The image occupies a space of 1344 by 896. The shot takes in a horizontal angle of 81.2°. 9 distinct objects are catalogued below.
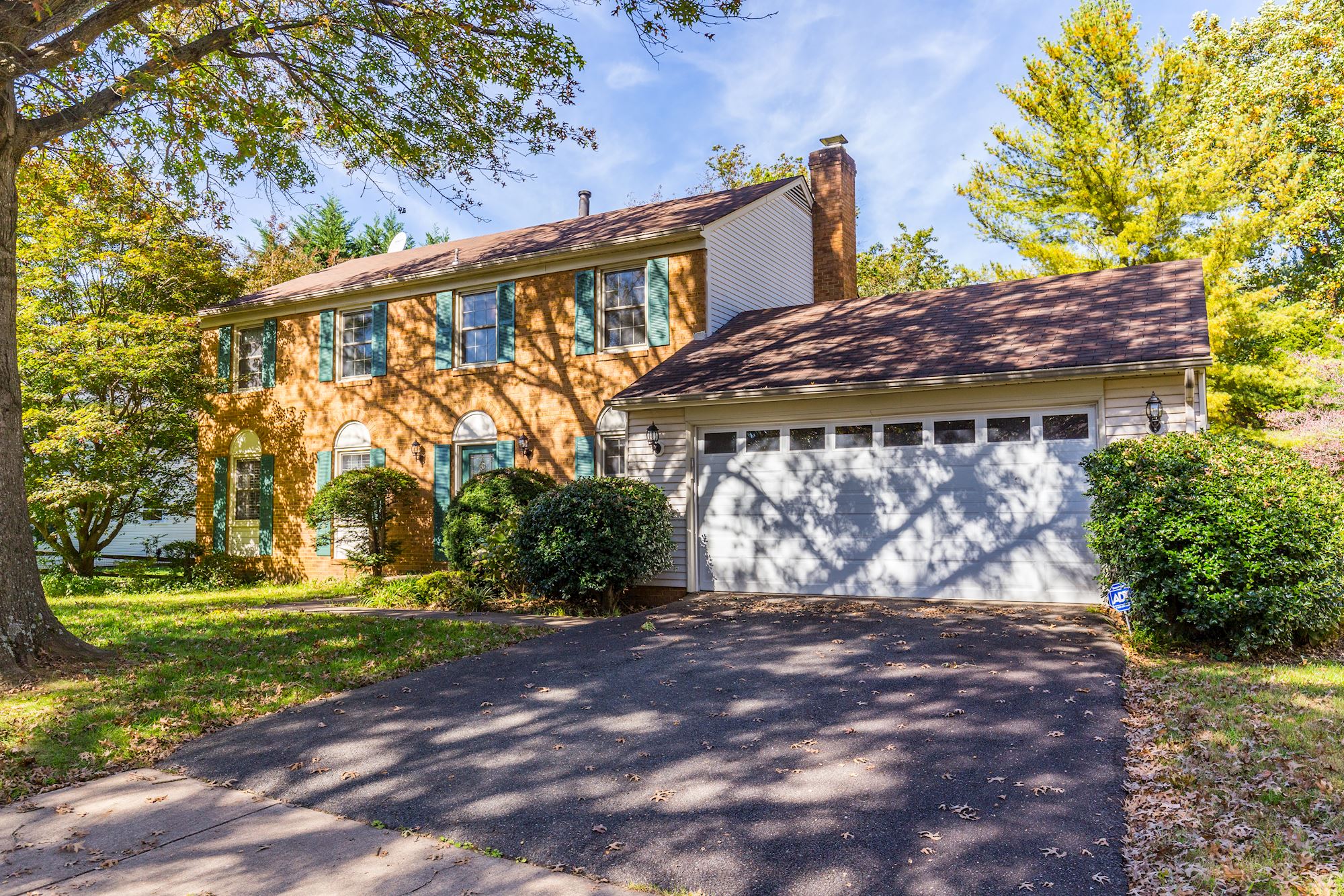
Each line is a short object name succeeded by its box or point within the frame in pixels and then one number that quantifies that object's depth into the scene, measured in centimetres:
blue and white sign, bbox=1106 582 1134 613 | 692
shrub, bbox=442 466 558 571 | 1193
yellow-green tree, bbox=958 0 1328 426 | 1580
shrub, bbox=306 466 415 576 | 1369
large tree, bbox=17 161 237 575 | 1443
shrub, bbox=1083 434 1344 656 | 637
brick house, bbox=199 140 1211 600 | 917
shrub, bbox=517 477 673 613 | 990
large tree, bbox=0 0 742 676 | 695
